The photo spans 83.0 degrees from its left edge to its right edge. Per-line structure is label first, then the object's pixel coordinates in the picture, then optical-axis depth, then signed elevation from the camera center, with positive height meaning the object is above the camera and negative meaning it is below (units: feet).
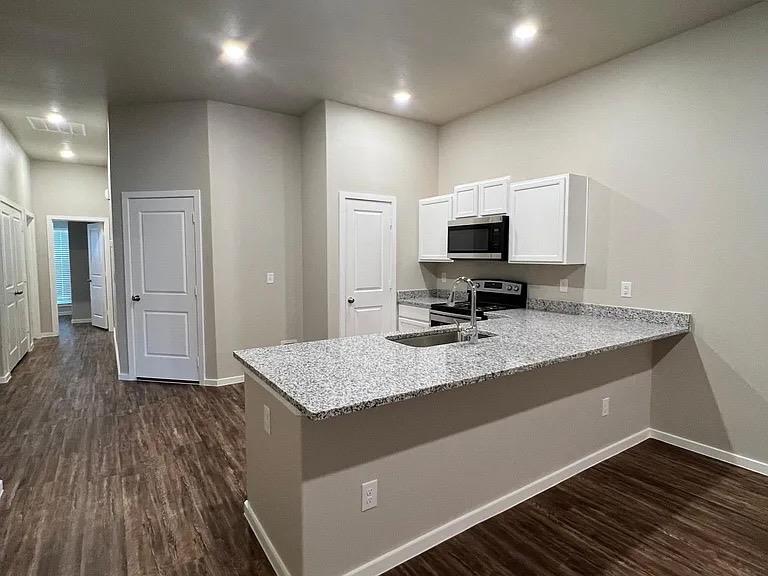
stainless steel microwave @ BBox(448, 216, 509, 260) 13.05 +0.65
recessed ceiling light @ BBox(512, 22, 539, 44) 9.72 +5.22
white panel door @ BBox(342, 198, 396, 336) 15.17 -0.33
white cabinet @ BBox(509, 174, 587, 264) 11.56 +1.11
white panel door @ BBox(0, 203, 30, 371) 16.44 -1.26
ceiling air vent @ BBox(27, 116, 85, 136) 16.98 +5.35
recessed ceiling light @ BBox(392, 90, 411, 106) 13.75 +5.22
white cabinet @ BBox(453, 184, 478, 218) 13.98 +1.90
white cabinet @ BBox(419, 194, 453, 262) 15.40 +1.15
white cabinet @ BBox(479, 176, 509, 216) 12.96 +1.91
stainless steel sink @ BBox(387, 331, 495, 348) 8.86 -1.68
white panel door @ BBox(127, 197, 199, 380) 15.31 -1.07
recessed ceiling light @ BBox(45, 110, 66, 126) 16.15 +5.35
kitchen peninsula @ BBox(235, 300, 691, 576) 5.59 -2.76
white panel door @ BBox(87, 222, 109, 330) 26.66 -1.13
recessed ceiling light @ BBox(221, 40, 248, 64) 10.59 +5.21
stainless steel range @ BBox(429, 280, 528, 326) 13.42 -1.44
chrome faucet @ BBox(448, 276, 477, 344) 8.25 -1.00
